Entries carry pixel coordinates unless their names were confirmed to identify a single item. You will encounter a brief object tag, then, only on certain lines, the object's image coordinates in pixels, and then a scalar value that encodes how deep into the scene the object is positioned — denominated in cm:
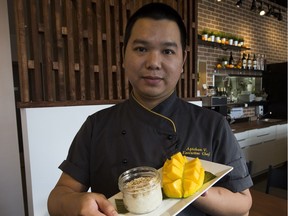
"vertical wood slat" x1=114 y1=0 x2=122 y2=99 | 237
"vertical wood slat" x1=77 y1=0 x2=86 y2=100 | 213
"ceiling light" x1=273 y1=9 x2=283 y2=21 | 488
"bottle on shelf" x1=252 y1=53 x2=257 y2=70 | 508
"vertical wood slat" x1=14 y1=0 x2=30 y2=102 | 181
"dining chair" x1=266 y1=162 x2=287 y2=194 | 196
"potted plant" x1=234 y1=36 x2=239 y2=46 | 457
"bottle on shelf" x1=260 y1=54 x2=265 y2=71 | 527
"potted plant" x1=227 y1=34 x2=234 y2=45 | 443
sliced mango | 68
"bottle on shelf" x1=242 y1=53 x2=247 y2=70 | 482
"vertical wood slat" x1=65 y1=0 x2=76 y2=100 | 208
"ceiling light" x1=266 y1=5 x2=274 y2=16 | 471
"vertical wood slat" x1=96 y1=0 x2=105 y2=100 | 224
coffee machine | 375
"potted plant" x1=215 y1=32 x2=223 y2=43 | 420
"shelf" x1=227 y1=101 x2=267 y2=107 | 467
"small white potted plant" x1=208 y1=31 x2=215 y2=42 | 408
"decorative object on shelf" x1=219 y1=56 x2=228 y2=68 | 447
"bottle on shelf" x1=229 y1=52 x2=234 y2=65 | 465
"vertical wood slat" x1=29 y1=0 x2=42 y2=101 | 191
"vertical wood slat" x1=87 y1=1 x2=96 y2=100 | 219
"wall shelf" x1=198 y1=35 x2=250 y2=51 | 409
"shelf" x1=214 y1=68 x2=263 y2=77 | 455
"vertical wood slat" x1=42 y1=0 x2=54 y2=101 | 196
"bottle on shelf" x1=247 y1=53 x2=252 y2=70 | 493
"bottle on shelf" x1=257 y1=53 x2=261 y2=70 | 518
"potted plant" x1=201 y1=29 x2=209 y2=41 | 399
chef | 82
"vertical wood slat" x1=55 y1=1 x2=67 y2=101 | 203
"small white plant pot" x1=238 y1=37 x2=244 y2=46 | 469
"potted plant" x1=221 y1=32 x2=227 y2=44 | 427
